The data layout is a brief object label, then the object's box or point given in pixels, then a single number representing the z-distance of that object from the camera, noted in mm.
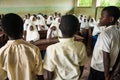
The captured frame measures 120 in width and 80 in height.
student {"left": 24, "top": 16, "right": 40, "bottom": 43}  2162
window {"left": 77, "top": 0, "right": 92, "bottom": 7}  4386
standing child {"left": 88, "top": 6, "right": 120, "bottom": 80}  751
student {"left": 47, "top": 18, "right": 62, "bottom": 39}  2221
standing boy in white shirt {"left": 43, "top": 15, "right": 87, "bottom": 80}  640
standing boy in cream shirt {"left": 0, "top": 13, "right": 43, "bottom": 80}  604
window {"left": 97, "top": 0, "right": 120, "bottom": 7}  3679
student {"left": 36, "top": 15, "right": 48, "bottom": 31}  2858
